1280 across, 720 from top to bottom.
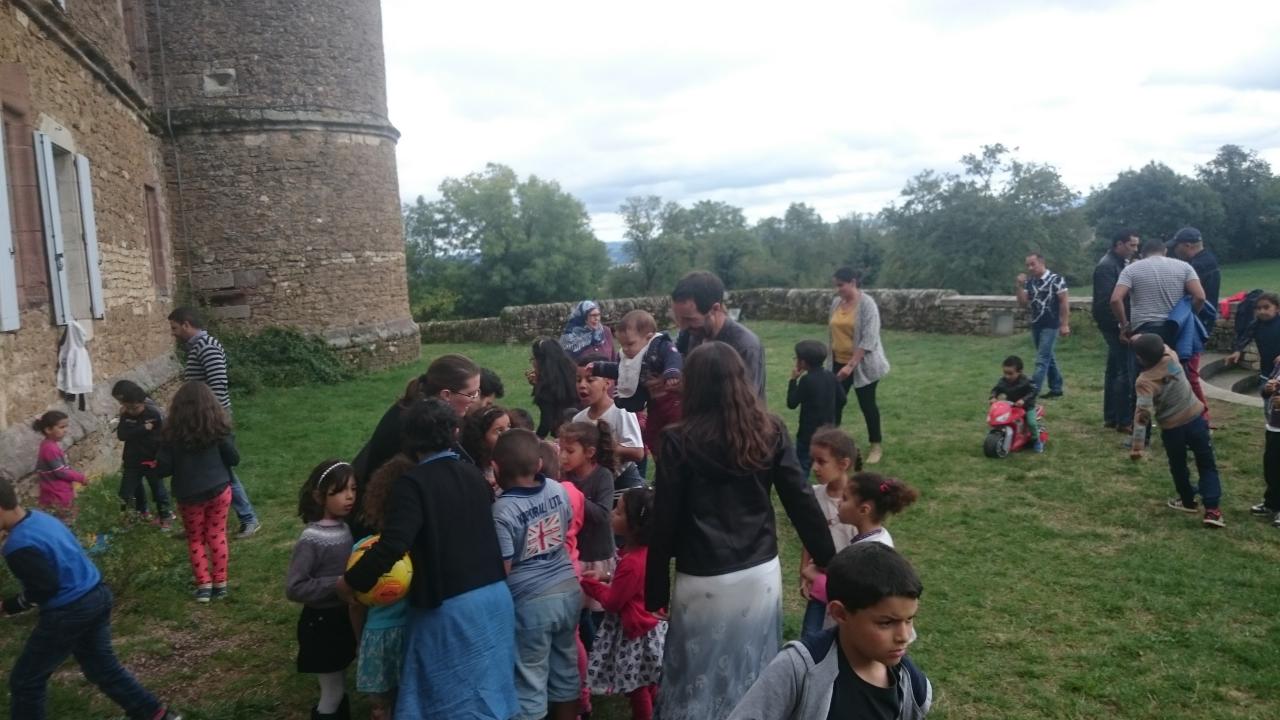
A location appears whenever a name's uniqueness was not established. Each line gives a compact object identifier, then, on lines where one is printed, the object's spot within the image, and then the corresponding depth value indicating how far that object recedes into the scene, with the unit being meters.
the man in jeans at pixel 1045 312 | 9.05
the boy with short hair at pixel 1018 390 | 7.43
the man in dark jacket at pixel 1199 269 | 7.08
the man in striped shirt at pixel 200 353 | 6.91
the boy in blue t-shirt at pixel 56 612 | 3.38
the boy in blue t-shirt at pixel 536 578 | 3.28
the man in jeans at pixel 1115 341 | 7.87
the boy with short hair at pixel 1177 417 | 5.45
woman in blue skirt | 3.00
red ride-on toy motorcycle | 7.38
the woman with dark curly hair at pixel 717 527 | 2.88
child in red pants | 5.00
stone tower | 13.63
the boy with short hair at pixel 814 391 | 6.16
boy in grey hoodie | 2.06
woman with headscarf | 6.21
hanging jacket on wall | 7.29
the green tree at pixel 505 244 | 44.97
